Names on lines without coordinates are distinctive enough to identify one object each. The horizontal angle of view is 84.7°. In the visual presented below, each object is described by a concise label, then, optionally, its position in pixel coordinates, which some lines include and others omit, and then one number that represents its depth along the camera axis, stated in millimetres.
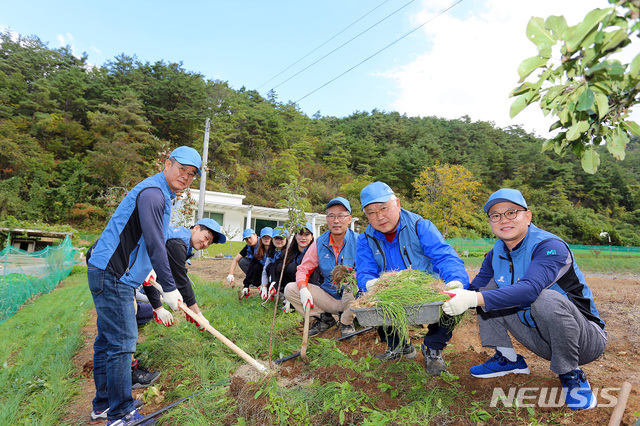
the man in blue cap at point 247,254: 6453
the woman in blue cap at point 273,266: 5719
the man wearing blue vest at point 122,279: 2432
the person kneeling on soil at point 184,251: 3254
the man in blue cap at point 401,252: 2652
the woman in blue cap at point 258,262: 6395
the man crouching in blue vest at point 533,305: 2057
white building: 24359
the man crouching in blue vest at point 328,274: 3803
